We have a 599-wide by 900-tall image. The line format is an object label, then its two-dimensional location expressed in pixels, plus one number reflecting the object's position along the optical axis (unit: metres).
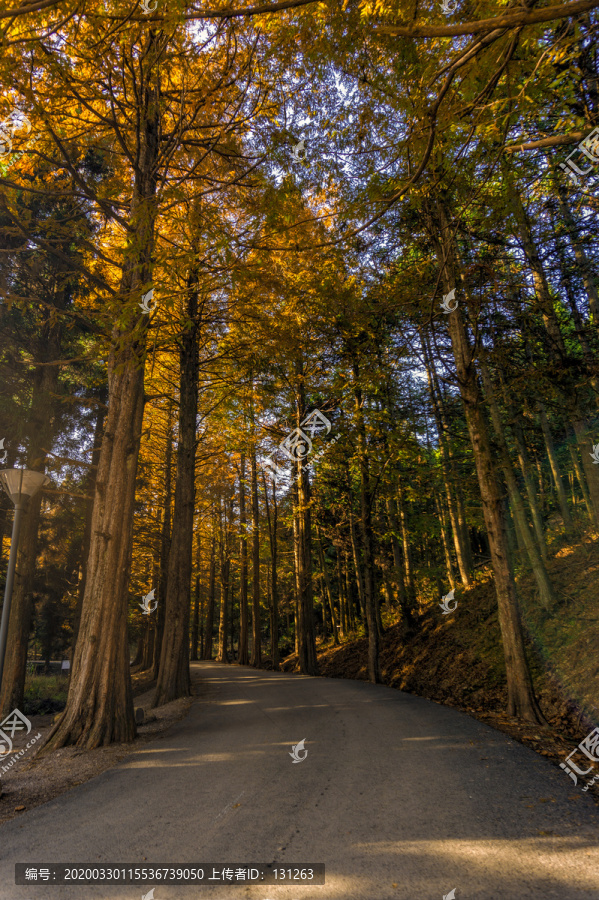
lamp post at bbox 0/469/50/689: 5.68
